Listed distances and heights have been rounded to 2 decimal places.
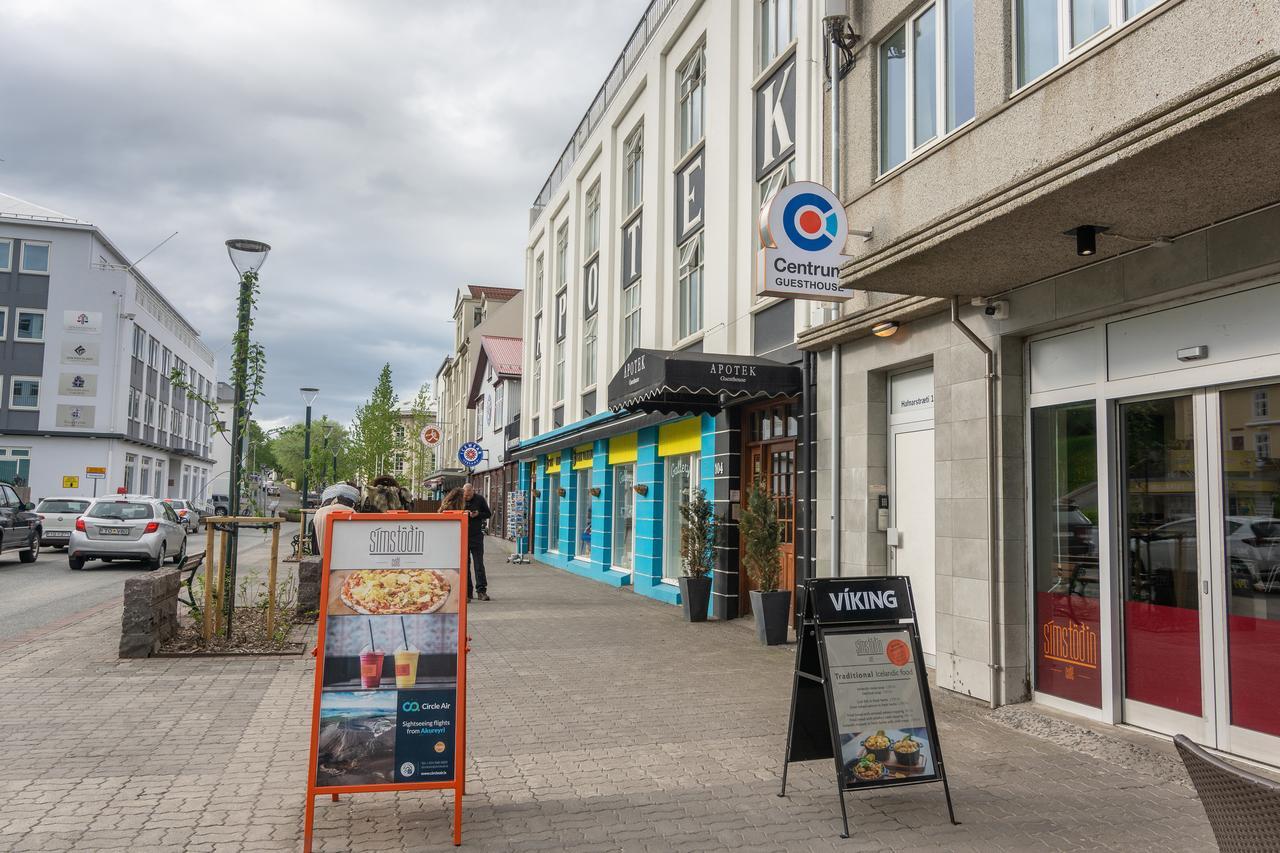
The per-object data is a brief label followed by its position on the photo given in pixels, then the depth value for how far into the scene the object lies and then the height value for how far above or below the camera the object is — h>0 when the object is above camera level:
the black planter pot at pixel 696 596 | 12.48 -1.19
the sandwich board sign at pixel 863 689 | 4.88 -0.96
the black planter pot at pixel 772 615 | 10.55 -1.21
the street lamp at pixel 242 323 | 10.38 +1.99
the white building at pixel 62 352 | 44.62 +6.97
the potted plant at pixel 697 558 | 12.49 -0.68
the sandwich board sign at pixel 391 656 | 4.60 -0.78
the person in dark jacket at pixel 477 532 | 14.02 -0.44
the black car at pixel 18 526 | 19.23 -0.65
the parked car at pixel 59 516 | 23.62 -0.52
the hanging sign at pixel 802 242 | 8.34 +2.39
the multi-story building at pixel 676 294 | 11.86 +3.86
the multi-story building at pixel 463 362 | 47.91 +8.28
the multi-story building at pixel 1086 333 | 5.14 +1.34
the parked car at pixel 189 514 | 32.03 -0.61
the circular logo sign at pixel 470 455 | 23.45 +1.20
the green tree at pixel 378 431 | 42.56 +3.24
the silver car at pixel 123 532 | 19.75 -0.77
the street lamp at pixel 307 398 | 29.92 +3.34
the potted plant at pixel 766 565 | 10.58 -0.65
